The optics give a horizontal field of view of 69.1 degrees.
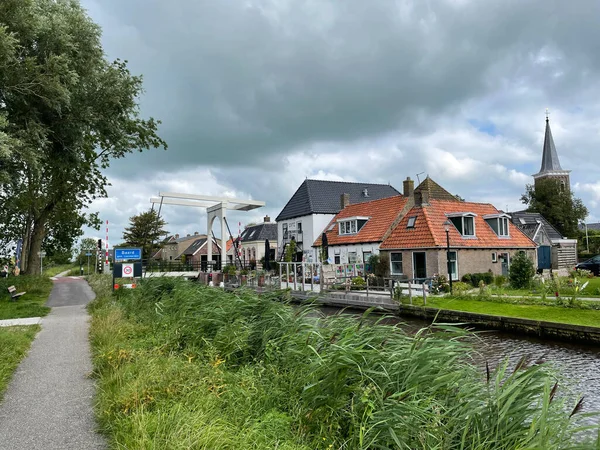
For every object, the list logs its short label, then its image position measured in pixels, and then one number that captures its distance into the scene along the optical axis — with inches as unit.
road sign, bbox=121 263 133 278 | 567.8
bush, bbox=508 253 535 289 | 726.5
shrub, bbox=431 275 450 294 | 744.5
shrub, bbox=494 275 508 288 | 799.1
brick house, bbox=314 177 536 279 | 877.2
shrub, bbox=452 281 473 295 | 699.4
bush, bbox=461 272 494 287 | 852.6
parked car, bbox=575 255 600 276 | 1025.5
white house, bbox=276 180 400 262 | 1374.3
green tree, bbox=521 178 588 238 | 1963.6
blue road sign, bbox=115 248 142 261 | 623.8
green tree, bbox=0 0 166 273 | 451.2
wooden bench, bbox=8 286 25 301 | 593.4
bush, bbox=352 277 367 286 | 826.3
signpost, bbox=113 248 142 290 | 571.8
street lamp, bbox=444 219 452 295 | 913.5
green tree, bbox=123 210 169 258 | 2316.7
